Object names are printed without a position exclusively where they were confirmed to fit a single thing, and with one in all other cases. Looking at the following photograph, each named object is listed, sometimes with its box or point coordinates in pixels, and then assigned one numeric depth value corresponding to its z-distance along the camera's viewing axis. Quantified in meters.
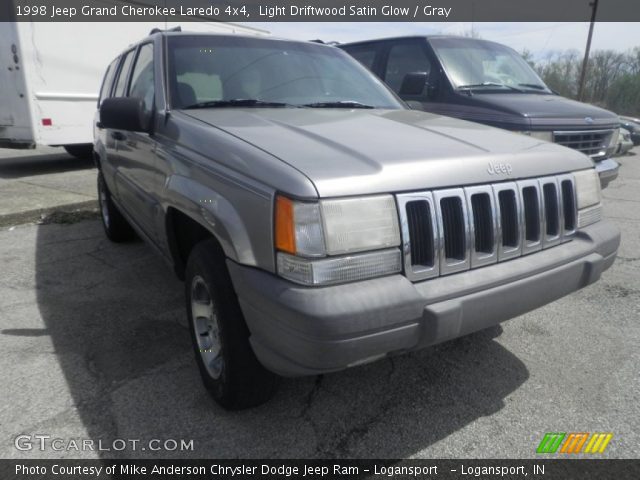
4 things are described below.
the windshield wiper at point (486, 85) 5.59
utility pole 22.59
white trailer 8.46
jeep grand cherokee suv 1.80
